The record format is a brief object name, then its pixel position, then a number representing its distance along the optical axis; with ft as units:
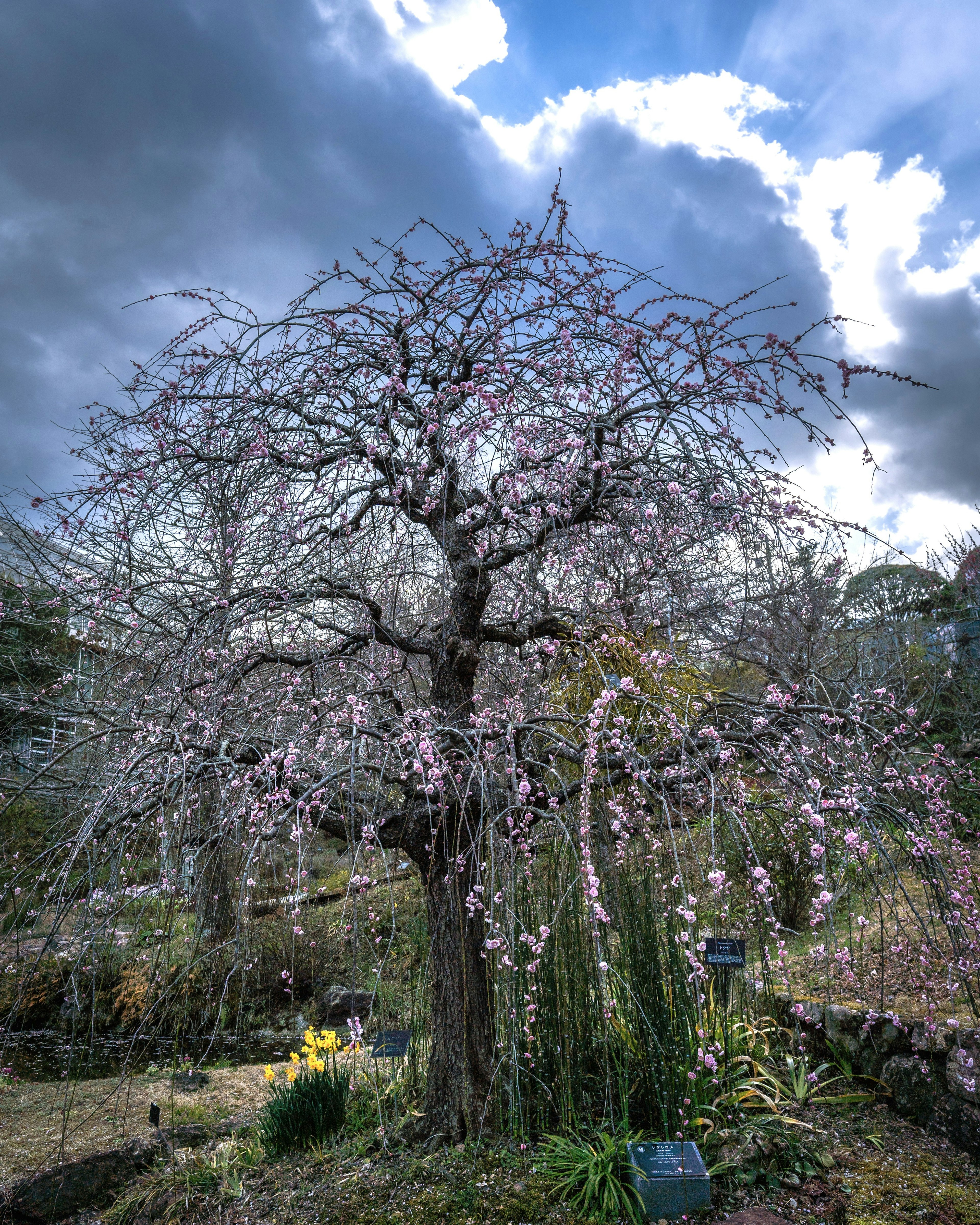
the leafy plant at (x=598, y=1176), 8.29
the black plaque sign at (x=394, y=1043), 11.30
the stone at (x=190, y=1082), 15.97
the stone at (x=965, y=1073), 9.76
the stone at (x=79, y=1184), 10.78
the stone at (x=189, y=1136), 12.56
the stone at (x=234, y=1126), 12.88
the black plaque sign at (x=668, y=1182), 8.29
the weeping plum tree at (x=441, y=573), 8.56
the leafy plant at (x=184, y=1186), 10.27
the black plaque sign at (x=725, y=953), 10.57
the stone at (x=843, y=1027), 12.35
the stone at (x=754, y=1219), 7.91
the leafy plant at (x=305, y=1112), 11.02
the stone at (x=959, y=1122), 10.00
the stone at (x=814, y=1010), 12.85
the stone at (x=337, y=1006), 20.18
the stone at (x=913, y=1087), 10.71
